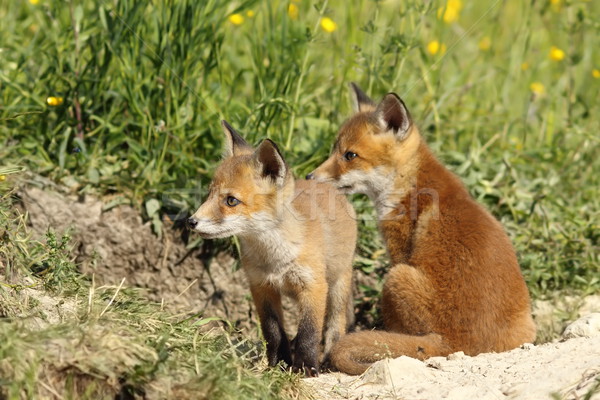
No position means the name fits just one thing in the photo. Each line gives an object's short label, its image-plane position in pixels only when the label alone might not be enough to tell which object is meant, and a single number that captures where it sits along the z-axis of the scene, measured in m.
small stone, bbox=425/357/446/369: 9.03
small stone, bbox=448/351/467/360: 9.29
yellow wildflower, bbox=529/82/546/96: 16.61
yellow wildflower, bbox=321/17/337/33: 13.83
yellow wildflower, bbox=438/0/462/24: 18.01
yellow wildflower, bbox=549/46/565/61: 15.79
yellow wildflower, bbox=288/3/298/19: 15.10
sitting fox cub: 9.55
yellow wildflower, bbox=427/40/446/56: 15.46
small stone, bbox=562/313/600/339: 9.71
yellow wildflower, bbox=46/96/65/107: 12.05
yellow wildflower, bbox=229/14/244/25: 13.79
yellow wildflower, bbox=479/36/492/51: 18.24
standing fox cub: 10.00
